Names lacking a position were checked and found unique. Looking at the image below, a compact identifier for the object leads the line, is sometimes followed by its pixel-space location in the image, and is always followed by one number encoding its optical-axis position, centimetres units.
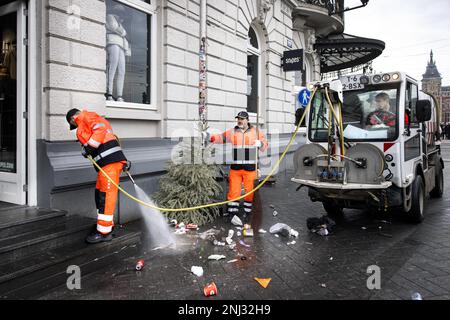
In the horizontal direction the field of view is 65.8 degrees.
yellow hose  457
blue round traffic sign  1020
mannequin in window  646
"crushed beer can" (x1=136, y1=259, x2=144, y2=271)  425
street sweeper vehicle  526
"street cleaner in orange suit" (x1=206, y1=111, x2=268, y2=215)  655
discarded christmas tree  614
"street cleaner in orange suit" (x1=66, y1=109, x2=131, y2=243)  457
